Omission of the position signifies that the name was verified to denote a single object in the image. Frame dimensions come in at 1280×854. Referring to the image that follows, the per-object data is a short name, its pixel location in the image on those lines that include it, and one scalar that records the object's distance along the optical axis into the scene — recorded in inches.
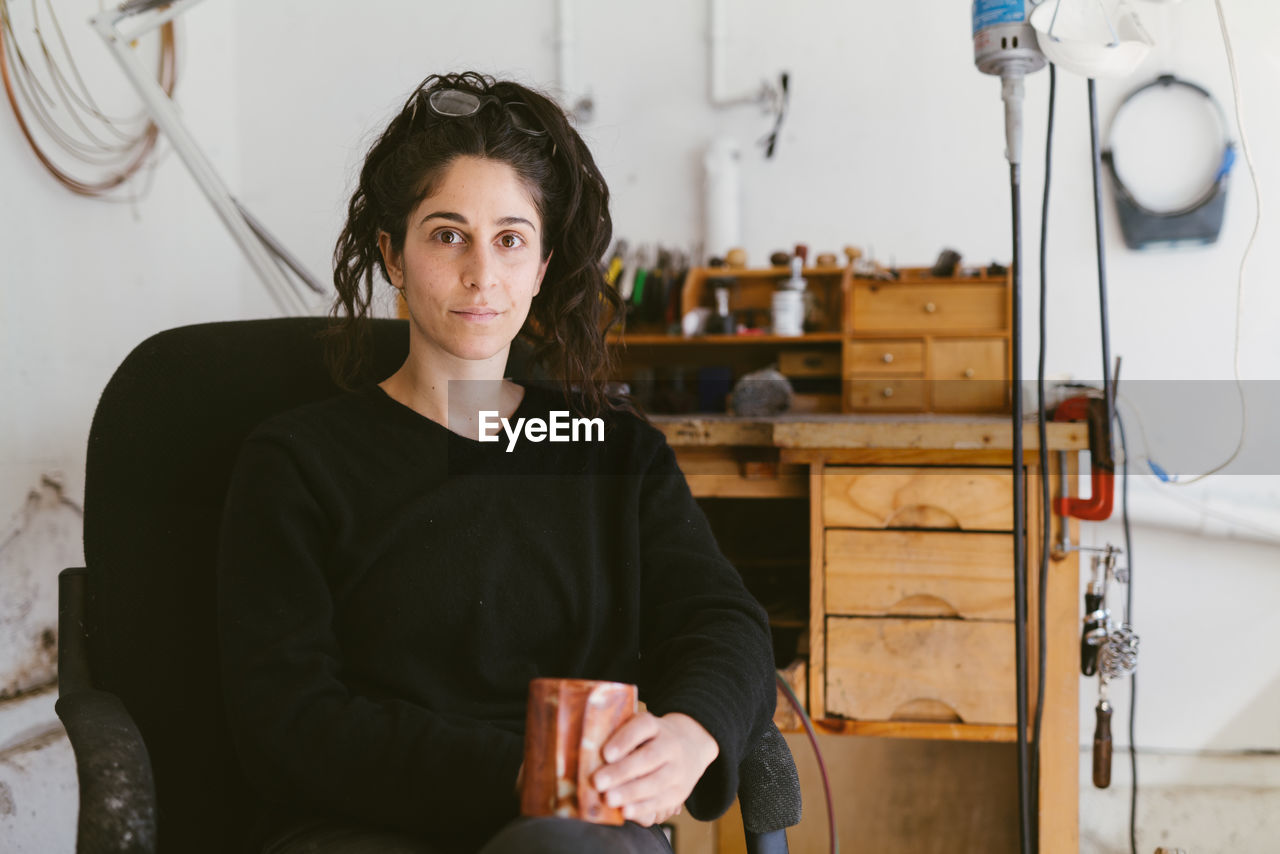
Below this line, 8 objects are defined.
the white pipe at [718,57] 80.0
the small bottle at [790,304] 70.9
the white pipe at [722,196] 78.0
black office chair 32.5
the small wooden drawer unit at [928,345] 68.7
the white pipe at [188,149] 51.6
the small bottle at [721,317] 71.9
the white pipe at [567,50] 83.1
